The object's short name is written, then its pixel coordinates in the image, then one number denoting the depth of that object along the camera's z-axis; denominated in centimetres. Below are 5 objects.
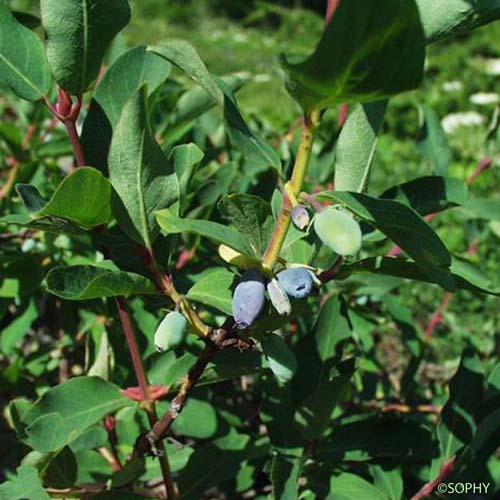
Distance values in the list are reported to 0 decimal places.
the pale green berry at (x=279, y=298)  27
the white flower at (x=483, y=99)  195
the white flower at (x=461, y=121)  184
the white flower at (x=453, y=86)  217
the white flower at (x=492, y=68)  227
